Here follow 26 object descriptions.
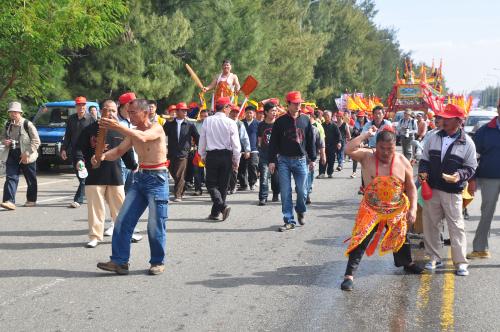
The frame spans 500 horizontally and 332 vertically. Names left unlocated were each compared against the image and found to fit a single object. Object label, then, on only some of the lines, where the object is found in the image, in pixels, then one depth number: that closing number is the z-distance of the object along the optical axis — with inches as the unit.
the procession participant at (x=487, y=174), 316.8
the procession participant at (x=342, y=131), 843.4
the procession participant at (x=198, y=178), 569.9
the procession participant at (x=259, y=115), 631.8
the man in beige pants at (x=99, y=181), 341.1
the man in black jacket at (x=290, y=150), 394.0
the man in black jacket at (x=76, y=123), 454.4
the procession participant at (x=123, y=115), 357.4
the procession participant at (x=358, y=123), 932.3
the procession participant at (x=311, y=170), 464.3
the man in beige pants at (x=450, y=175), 293.3
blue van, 754.2
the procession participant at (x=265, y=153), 508.1
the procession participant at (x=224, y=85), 637.3
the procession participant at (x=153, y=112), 465.0
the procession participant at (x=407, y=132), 657.6
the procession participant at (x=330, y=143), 758.5
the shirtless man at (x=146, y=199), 280.5
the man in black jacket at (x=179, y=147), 526.6
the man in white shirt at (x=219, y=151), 431.8
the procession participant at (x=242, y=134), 542.0
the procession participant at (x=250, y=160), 597.0
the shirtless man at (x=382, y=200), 264.8
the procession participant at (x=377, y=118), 507.5
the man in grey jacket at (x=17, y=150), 478.0
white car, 978.3
